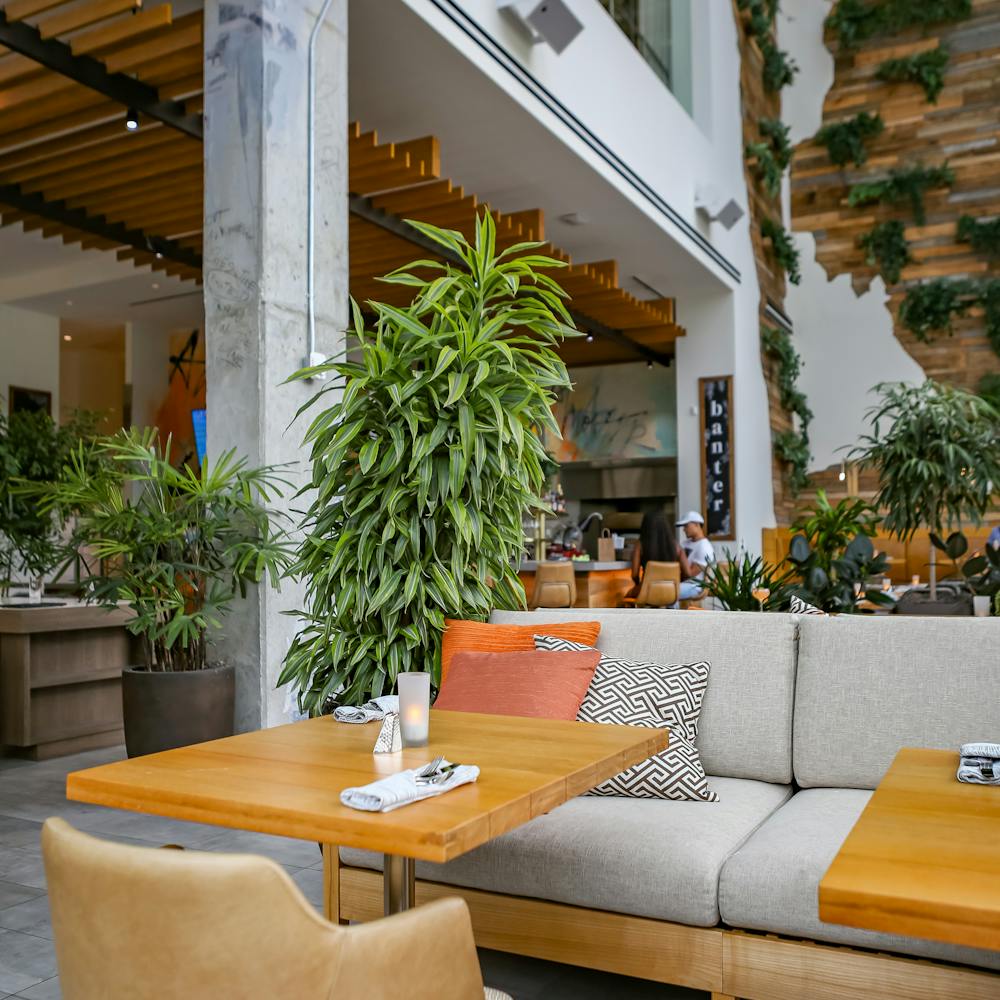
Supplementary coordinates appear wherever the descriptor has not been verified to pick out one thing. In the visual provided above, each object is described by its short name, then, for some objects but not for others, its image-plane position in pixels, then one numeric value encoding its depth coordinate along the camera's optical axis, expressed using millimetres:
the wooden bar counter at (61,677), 4637
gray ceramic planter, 3711
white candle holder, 1863
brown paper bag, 10188
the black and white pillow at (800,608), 2980
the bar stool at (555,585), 7359
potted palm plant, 3723
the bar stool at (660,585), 7504
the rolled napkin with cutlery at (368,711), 2193
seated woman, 7906
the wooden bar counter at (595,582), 8367
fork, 1532
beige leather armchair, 1068
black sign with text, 10602
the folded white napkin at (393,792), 1396
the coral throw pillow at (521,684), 2516
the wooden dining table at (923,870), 1016
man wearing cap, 8219
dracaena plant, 3027
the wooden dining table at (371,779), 1355
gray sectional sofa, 1941
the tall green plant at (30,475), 5418
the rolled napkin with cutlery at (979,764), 1580
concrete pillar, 4121
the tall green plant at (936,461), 5648
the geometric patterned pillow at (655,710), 2428
